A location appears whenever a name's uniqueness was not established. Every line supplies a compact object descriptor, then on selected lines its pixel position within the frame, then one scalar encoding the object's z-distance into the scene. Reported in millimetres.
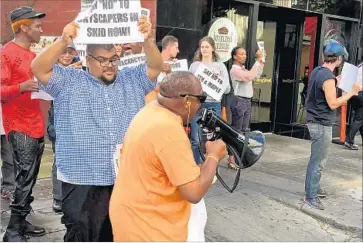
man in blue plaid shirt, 2949
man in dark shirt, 5324
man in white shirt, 7020
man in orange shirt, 2322
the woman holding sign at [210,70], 6160
